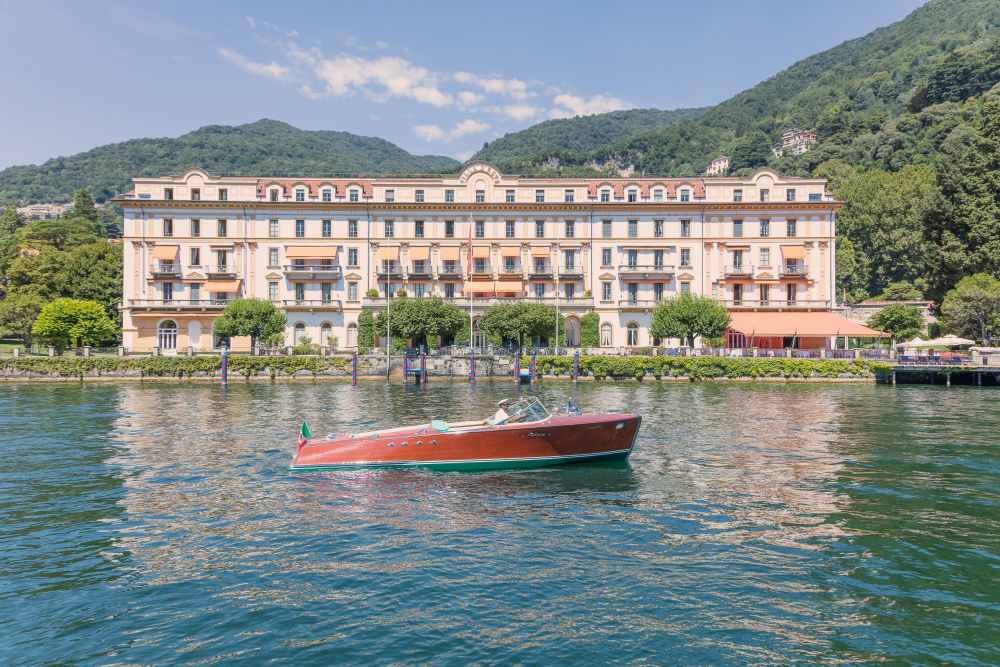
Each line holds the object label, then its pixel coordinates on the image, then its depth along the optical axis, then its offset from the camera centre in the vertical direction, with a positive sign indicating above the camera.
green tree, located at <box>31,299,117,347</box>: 60.22 +2.28
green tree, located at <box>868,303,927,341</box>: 67.06 +2.08
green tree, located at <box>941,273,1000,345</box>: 57.53 +3.06
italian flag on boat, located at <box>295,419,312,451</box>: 22.00 -3.14
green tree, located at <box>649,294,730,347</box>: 59.36 +2.17
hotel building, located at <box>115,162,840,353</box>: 69.56 +11.06
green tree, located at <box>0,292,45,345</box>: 67.94 +3.98
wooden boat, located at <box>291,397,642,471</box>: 21.41 -3.38
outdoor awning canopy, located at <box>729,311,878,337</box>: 60.34 +1.68
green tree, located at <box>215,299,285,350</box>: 61.41 +2.54
